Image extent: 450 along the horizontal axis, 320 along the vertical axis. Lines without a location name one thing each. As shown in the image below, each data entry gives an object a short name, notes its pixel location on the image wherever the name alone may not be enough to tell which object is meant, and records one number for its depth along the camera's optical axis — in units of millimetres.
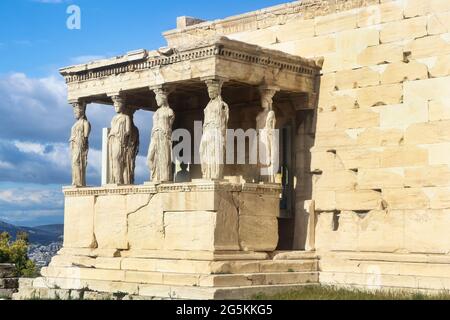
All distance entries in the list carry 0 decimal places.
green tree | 29744
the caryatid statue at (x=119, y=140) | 17531
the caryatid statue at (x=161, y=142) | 16453
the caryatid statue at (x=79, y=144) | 18250
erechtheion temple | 15500
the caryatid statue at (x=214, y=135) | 15703
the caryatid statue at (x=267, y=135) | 16469
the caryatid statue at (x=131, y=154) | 17781
